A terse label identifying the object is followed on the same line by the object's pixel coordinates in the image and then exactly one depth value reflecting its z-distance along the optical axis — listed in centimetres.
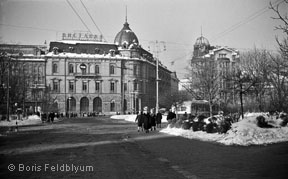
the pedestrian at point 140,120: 2889
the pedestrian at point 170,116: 3471
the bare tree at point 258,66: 3262
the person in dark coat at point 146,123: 2769
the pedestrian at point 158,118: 3459
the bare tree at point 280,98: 2459
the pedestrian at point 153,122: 3036
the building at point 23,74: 4698
